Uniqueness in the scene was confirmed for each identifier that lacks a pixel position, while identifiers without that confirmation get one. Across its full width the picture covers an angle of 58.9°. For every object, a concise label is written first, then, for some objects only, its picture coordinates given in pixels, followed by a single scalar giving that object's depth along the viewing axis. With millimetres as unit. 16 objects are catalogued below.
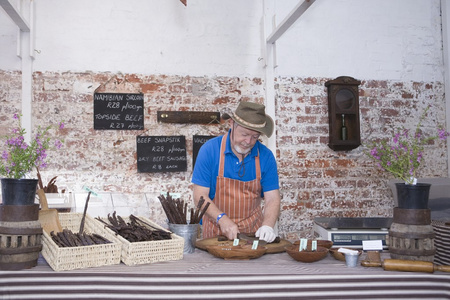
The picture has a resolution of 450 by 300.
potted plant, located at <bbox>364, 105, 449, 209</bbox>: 1963
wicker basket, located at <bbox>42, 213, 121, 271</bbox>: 1781
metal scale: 2838
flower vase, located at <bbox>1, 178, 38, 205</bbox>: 1866
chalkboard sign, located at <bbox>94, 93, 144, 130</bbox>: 4297
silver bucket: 2285
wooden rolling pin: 1811
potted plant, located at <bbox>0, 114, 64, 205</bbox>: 1868
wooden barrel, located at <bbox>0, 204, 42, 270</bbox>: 1788
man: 3168
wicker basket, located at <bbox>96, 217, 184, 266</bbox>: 1918
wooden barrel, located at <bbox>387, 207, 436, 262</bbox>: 1914
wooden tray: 2096
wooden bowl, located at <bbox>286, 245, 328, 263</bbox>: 2027
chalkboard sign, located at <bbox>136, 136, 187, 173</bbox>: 4320
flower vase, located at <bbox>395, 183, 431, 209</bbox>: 1959
